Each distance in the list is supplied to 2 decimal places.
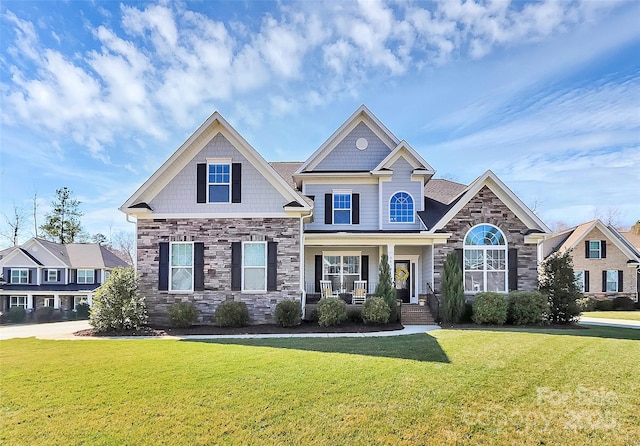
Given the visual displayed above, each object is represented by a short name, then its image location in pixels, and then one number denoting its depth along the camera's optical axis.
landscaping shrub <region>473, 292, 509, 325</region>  14.01
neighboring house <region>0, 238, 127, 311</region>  33.47
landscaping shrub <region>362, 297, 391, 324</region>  13.42
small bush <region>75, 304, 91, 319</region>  31.67
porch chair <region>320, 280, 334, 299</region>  15.37
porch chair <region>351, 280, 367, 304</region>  15.31
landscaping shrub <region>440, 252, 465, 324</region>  14.41
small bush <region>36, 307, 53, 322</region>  30.86
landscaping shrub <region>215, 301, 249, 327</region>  13.48
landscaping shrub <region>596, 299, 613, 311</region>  25.17
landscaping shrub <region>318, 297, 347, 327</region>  13.45
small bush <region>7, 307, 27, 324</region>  29.50
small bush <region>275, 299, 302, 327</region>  13.47
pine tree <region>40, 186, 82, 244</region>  41.88
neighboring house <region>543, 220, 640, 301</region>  26.47
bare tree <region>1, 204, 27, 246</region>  39.66
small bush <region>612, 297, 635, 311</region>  25.19
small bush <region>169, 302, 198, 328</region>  13.41
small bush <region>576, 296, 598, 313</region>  23.84
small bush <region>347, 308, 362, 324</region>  14.25
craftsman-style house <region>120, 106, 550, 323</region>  14.40
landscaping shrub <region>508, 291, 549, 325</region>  14.13
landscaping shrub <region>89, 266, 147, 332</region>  12.83
